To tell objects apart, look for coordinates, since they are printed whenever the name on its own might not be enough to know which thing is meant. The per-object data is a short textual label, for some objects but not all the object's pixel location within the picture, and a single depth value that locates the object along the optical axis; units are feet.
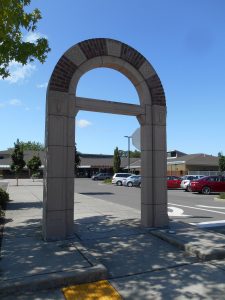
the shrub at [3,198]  34.10
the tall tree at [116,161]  139.53
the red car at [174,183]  75.71
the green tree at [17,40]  20.04
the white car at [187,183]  68.74
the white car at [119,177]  102.78
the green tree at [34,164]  115.52
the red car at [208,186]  61.03
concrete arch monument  18.83
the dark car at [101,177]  149.92
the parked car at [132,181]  93.79
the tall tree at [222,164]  137.78
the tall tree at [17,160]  86.70
